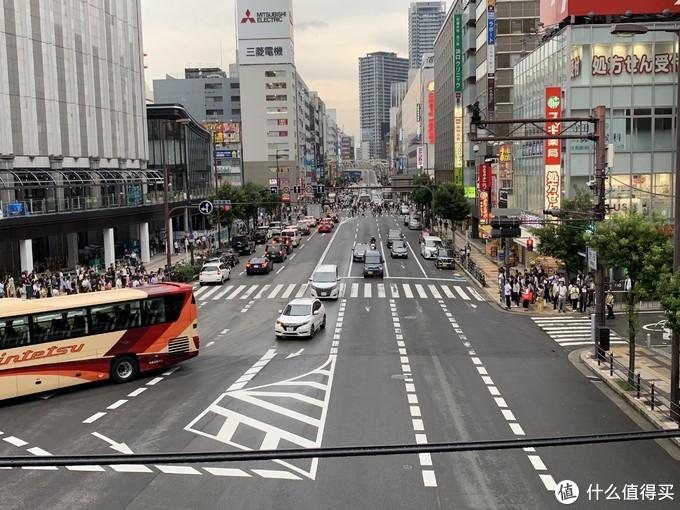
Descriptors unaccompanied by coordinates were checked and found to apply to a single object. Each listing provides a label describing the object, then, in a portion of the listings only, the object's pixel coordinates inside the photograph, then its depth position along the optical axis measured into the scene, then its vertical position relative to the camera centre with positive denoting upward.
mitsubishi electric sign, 164.50 +39.58
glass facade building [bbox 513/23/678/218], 43.53 +4.85
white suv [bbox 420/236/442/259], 65.56 -5.75
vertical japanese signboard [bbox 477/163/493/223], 65.56 -0.50
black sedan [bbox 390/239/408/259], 66.26 -6.01
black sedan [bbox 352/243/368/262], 62.94 -5.88
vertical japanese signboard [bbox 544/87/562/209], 43.75 +1.68
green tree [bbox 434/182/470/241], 80.06 -2.13
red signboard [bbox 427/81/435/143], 145.54 +15.30
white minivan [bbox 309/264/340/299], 41.91 -5.68
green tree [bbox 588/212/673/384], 21.62 -1.93
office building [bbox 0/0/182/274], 52.56 +5.12
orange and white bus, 20.80 -4.50
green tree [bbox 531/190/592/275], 36.84 -2.89
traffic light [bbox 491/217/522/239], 31.48 -1.99
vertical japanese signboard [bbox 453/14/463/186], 93.19 +12.52
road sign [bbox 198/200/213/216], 56.31 -1.28
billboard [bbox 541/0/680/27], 45.31 +11.16
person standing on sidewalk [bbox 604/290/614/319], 35.03 -6.07
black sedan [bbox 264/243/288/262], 64.56 -5.77
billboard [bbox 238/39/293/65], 163.88 +31.80
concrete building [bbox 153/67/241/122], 180.12 +24.28
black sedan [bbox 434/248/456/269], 58.72 -6.19
